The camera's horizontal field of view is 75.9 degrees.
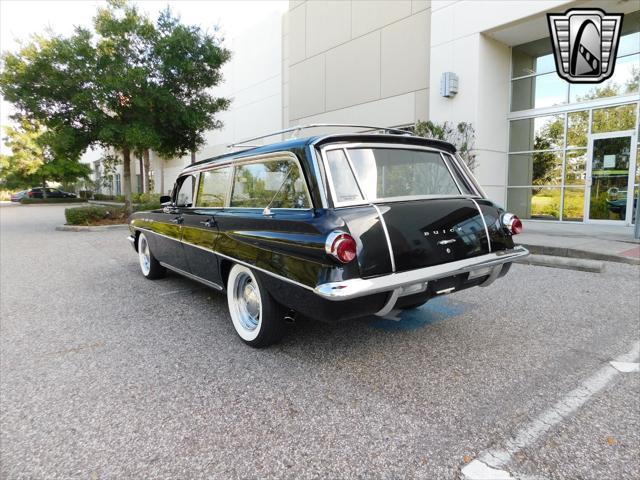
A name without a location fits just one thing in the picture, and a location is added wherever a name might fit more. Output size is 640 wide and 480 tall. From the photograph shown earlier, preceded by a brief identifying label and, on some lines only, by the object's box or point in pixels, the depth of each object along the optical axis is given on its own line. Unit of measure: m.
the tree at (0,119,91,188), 34.41
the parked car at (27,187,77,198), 41.91
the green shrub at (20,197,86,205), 37.06
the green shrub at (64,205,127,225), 14.27
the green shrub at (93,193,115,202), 42.19
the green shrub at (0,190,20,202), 51.92
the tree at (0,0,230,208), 13.13
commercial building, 10.86
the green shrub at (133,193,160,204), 27.00
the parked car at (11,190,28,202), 43.14
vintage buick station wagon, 2.80
